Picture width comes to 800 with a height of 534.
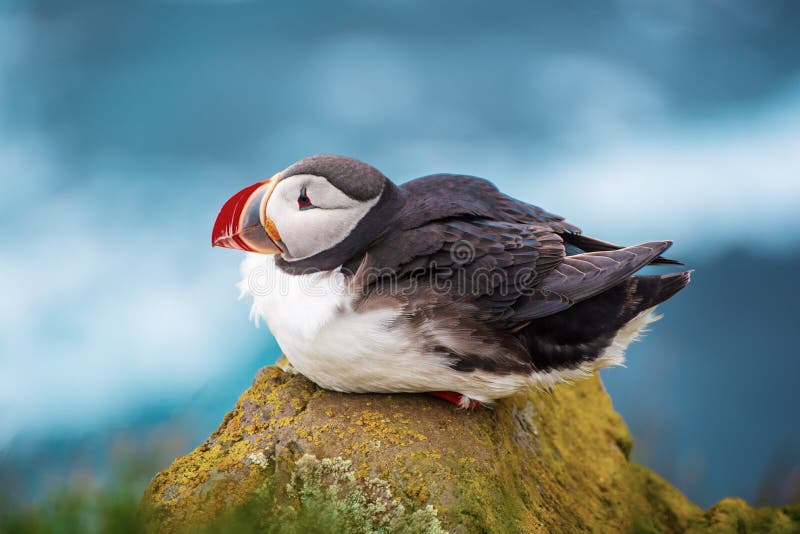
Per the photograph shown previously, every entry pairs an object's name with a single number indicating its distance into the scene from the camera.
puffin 7.30
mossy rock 6.72
